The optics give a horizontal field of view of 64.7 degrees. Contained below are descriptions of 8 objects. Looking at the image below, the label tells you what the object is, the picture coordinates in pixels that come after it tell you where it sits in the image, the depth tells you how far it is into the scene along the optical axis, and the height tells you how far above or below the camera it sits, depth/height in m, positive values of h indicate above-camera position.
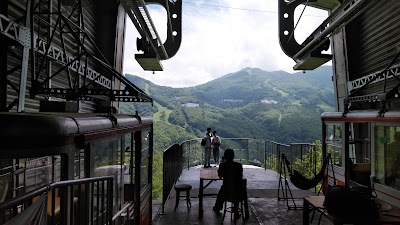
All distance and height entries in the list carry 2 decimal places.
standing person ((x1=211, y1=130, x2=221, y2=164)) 14.03 -0.76
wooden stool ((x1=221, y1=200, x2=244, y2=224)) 6.51 -1.88
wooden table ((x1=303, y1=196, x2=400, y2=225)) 4.08 -1.22
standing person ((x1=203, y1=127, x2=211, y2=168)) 13.57 -1.01
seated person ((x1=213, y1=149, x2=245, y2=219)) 6.20 -1.06
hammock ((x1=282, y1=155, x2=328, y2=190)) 7.12 -1.23
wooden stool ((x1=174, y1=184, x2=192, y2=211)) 7.39 -1.49
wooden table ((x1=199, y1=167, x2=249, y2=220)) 6.87 -1.21
